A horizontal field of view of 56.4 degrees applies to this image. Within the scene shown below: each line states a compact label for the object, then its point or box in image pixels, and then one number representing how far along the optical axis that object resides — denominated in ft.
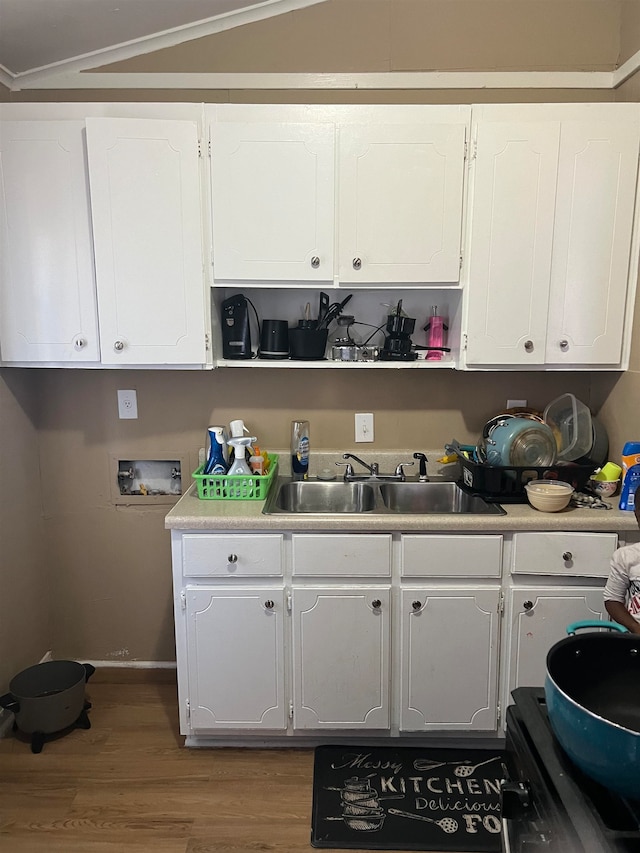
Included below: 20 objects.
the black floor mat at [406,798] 6.14
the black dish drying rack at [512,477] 7.30
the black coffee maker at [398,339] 7.79
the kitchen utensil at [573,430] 7.82
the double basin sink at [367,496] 8.23
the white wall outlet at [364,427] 8.55
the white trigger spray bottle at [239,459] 7.60
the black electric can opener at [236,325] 7.79
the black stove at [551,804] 2.54
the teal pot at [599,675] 3.22
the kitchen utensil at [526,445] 7.41
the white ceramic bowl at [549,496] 6.89
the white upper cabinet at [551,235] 6.98
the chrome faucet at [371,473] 8.39
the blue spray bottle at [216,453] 7.69
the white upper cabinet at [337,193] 6.96
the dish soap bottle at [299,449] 8.23
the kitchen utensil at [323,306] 8.04
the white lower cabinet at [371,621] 6.88
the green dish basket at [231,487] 7.51
